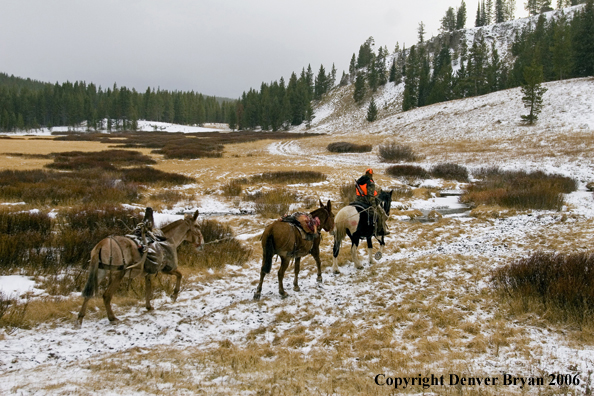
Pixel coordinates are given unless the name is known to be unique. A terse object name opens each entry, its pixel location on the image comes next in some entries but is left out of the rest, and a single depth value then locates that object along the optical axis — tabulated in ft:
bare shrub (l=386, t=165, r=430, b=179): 80.43
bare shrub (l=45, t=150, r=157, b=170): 83.61
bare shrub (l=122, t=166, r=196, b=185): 68.13
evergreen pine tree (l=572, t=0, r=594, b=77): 173.27
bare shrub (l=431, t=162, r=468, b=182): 78.54
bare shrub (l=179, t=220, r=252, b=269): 27.70
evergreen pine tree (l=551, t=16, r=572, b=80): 182.86
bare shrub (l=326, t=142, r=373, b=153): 139.54
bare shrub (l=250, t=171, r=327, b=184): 72.13
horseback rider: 28.84
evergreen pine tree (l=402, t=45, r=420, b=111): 263.08
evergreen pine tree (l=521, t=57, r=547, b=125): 136.36
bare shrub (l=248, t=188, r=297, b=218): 47.48
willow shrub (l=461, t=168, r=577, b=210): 47.88
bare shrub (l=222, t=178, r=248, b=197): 58.80
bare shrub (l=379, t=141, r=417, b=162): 111.86
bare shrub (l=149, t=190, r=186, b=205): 52.04
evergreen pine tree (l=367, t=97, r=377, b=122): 264.93
